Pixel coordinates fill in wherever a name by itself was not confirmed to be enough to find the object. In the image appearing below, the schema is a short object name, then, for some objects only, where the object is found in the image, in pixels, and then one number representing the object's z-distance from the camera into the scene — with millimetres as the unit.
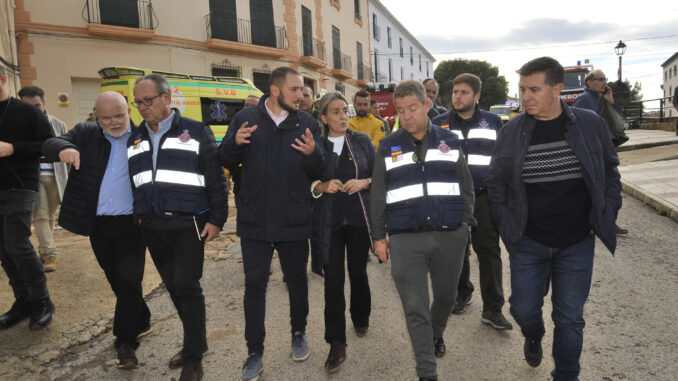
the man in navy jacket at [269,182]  2994
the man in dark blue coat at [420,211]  2742
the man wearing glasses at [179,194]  2941
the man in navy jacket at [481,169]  3631
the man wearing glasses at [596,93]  5574
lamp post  20297
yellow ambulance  11031
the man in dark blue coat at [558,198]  2490
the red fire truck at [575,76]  21547
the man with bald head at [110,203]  3098
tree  53562
